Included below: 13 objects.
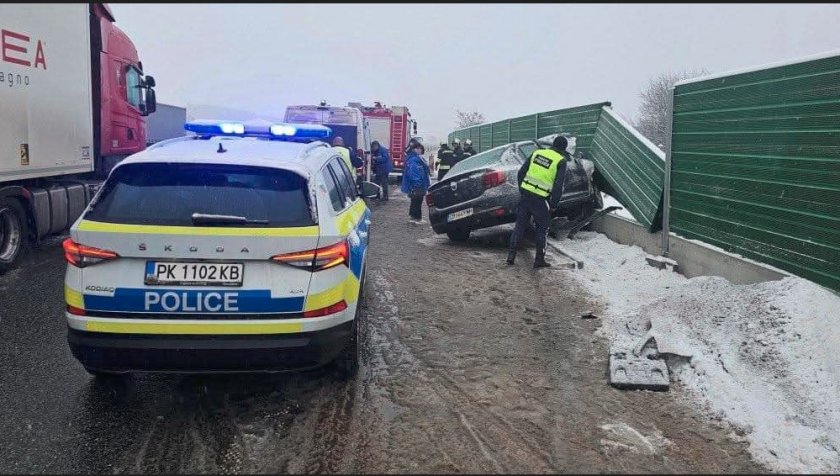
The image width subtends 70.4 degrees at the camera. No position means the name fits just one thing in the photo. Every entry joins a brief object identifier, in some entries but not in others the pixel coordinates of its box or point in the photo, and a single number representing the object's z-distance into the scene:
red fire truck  23.94
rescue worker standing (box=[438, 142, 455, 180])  15.09
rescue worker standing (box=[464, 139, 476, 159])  16.12
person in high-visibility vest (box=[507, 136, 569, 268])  7.43
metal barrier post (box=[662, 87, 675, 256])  7.23
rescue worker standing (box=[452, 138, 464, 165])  15.37
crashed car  8.86
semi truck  7.16
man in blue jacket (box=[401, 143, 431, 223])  12.61
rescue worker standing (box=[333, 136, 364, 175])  12.99
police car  3.29
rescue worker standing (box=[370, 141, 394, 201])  16.20
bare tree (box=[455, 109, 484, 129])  55.68
